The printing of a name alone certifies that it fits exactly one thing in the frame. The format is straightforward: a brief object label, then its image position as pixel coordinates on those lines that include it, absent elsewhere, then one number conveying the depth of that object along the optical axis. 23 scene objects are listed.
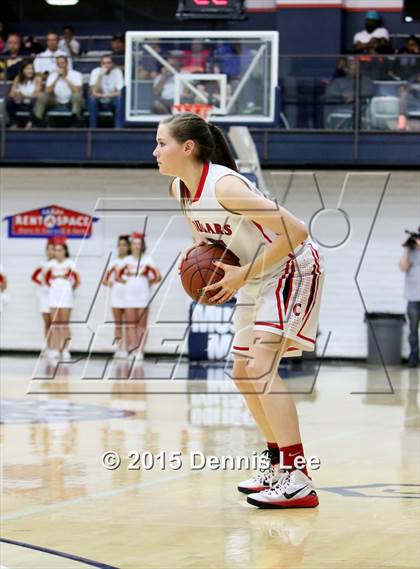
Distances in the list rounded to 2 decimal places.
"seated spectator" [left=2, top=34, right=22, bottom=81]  18.88
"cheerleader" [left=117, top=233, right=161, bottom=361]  18.92
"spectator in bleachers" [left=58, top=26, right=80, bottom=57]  20.31
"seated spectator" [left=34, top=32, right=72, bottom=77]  18.66
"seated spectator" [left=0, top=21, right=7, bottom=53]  21.70
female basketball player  5.96
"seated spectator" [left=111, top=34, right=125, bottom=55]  18.97
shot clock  16.16
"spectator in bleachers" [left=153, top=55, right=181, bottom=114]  16.89
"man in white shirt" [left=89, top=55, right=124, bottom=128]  18.16
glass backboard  16.64
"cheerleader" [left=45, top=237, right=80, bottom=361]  19.25
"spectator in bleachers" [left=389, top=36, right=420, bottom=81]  17.48
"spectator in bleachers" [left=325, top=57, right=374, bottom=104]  17.62
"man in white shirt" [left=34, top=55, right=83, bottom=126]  18.55
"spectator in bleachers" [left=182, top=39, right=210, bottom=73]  16.70
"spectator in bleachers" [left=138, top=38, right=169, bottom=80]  16.98
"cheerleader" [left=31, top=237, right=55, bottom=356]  19.48
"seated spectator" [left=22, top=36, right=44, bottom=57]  20.75
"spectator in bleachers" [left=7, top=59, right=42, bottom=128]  18.77
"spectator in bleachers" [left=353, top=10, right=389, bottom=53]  19.72
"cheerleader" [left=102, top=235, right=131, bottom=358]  18.95
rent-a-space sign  20.27
